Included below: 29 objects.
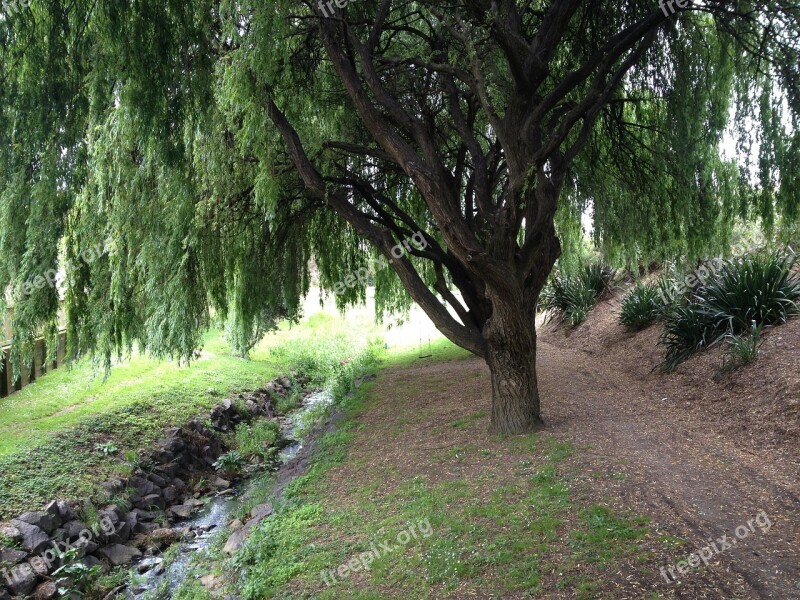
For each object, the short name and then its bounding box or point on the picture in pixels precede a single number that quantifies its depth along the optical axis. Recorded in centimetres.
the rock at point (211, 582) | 533
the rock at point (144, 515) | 775
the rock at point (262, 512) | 636
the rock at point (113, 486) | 780
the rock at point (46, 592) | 582
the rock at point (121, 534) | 705
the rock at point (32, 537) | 621
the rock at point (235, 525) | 674
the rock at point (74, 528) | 673
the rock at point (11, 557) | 586
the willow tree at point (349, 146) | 504
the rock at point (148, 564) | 656
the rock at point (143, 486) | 828
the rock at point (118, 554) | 676
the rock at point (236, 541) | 598
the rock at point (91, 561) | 648
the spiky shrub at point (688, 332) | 857
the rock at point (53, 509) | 676
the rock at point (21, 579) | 573
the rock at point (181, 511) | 805
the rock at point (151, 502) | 807
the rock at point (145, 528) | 754
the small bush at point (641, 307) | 1126
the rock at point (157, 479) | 866
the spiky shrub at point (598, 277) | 1490
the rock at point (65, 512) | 686
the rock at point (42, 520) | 649
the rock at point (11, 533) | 613
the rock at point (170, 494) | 850
